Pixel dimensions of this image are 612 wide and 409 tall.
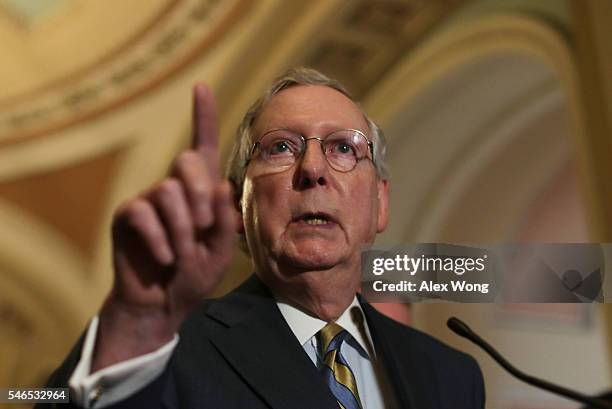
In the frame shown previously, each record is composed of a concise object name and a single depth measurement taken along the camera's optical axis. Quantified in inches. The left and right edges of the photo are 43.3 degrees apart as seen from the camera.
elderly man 33.6
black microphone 35.9
